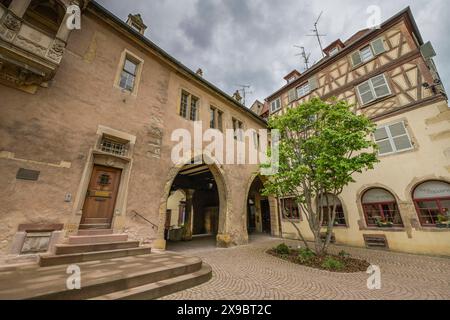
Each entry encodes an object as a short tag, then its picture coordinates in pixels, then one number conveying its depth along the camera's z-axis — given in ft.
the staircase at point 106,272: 8.98
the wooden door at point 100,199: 17.94
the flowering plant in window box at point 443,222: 22.49
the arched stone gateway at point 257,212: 52.34
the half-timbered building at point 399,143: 23.95
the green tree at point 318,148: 20.01
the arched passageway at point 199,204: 31.68
